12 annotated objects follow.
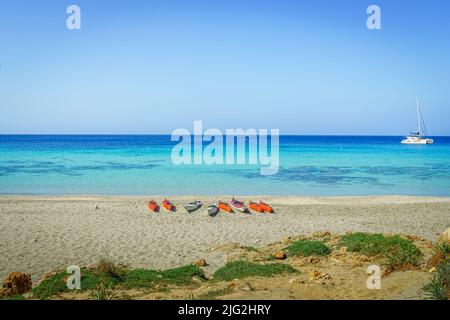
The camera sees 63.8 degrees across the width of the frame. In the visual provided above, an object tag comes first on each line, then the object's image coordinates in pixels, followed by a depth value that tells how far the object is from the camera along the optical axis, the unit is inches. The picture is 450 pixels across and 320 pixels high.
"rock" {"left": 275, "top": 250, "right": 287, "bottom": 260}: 434.3
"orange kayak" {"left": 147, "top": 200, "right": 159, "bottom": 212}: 786.8
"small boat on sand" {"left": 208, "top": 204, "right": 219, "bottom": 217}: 740.9
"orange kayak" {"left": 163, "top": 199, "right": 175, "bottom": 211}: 788.8
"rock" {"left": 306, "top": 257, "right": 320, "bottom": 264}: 412.2
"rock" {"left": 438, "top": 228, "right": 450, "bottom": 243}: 383.9
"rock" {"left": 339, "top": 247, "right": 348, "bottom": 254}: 430.6
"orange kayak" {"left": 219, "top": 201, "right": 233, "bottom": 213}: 767.1
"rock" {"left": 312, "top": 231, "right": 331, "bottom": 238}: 531.7
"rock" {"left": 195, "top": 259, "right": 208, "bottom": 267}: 431.5
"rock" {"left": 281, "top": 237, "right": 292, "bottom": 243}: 519.4
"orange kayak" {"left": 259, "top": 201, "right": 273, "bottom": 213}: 768.3
